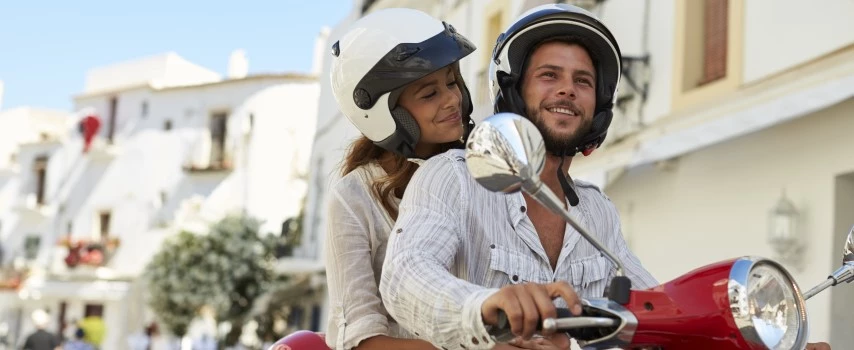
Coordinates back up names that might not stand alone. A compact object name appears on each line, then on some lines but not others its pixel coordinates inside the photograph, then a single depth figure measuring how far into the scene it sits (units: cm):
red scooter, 154
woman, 260
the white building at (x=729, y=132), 841
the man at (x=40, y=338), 1384
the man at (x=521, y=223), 163
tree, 3162
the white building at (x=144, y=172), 3662
